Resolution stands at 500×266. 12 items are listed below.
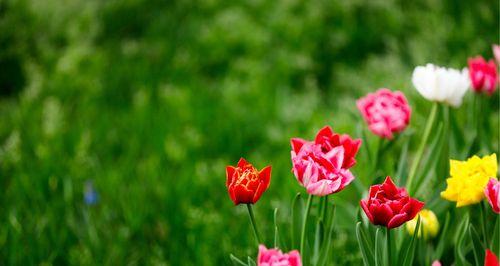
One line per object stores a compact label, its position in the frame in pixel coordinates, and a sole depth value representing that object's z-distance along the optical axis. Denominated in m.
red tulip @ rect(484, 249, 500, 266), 2.15
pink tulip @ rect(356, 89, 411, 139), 2.45
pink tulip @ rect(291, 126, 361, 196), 2.24
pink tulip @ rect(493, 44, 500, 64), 2.62
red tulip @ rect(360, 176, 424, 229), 2.20
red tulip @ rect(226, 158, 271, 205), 2.23
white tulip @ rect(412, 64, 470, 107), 2.44
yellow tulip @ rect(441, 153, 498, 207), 2.30
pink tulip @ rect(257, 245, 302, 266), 2.14
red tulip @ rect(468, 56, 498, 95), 2.58
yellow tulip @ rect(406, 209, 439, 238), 2.45
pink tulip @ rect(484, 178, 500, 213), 2.24
